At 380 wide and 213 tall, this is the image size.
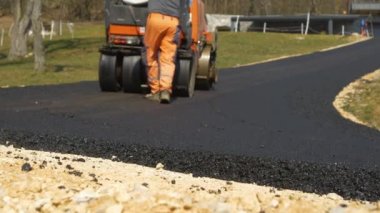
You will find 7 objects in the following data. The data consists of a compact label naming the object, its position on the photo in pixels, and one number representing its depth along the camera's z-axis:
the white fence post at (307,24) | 46.09
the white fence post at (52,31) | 50.34
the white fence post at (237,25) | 51.01
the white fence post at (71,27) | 51.21
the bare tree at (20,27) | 31.43
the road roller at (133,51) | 11.98
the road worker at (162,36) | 11.21
